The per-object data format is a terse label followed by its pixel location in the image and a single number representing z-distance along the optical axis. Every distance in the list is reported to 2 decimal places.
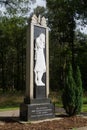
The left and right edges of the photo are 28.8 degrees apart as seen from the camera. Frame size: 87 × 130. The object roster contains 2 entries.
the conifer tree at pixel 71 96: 7.46
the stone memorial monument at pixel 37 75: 6.83
